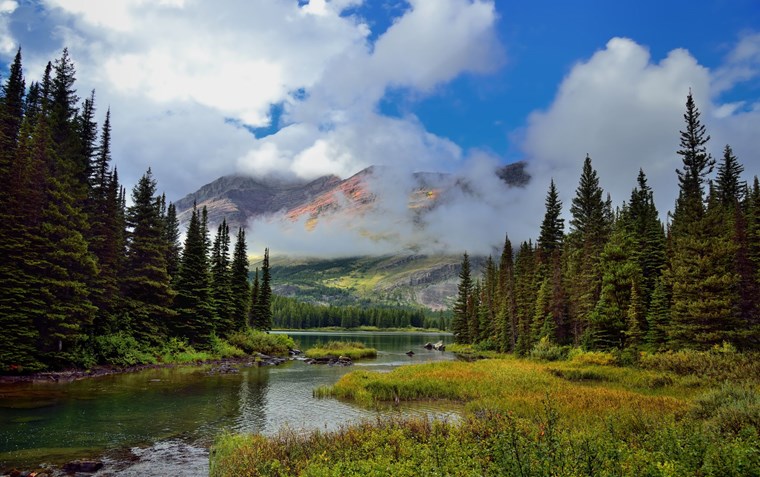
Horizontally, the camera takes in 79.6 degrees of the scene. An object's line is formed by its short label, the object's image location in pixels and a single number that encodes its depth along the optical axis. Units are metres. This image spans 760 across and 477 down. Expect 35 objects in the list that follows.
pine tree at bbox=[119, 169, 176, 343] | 57.06
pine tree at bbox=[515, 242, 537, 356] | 71.88
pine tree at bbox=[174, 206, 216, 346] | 66.50
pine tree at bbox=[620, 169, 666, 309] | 54.81
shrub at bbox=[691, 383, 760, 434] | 14.14
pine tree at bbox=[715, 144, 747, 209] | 74.12
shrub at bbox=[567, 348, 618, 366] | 43.09
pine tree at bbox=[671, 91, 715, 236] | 58.75
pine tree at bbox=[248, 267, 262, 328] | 99.22
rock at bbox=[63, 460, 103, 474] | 16.76
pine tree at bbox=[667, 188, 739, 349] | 38.20
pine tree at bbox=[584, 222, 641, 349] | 48.34
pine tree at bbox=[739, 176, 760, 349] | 37.81
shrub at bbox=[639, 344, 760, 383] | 27.98
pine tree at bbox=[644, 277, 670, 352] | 45.66
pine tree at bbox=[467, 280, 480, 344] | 107.50
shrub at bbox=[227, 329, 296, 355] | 77.19
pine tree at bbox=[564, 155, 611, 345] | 55.31
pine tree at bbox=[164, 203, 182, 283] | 72.19
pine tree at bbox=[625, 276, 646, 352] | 45.41
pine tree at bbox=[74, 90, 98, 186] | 52.56
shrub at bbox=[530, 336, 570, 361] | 55.75
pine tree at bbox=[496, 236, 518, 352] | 79.81
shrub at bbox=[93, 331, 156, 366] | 48.59
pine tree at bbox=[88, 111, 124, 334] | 49.69
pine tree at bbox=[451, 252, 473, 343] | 114.31
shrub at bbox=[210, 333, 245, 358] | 68.06
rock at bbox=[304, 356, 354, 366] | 69.04
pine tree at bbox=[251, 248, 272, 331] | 99.69
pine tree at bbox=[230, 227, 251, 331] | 83.31
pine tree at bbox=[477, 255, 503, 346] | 90.74
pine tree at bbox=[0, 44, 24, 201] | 38.38
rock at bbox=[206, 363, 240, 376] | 52.10
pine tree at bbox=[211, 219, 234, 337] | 76.38
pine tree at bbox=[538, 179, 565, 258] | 79.38
